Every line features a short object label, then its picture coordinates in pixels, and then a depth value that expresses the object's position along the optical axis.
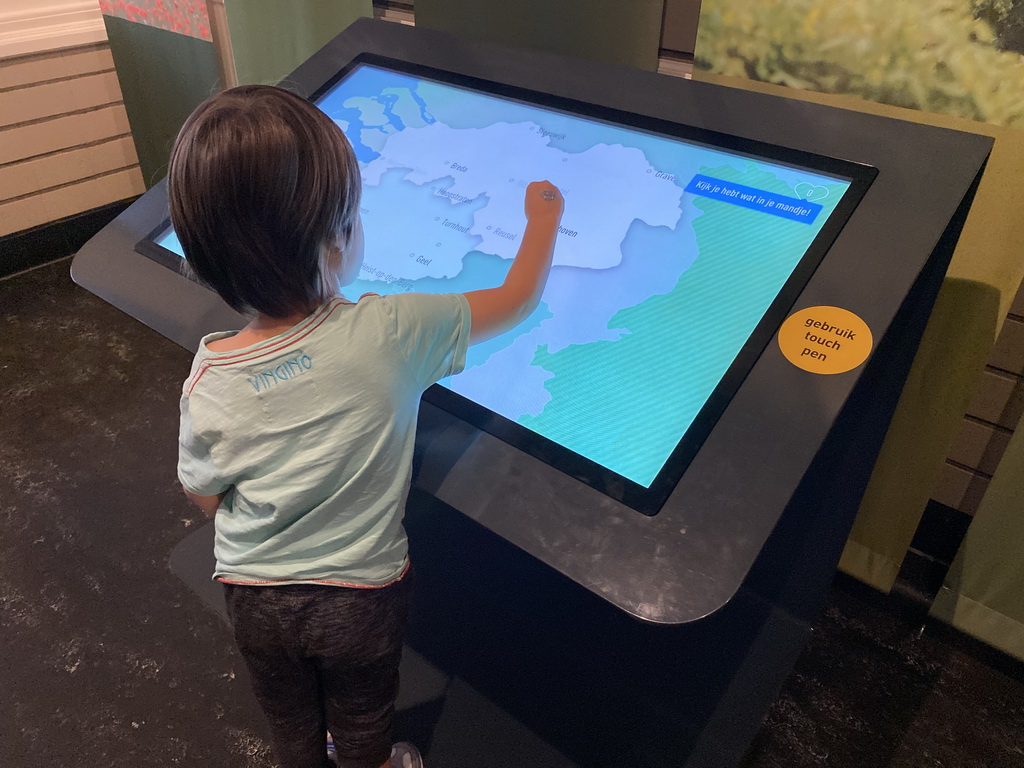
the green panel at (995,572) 1.32
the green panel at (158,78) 2.37
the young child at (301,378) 0.77
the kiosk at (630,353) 0.82
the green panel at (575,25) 1.35
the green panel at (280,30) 1.75
